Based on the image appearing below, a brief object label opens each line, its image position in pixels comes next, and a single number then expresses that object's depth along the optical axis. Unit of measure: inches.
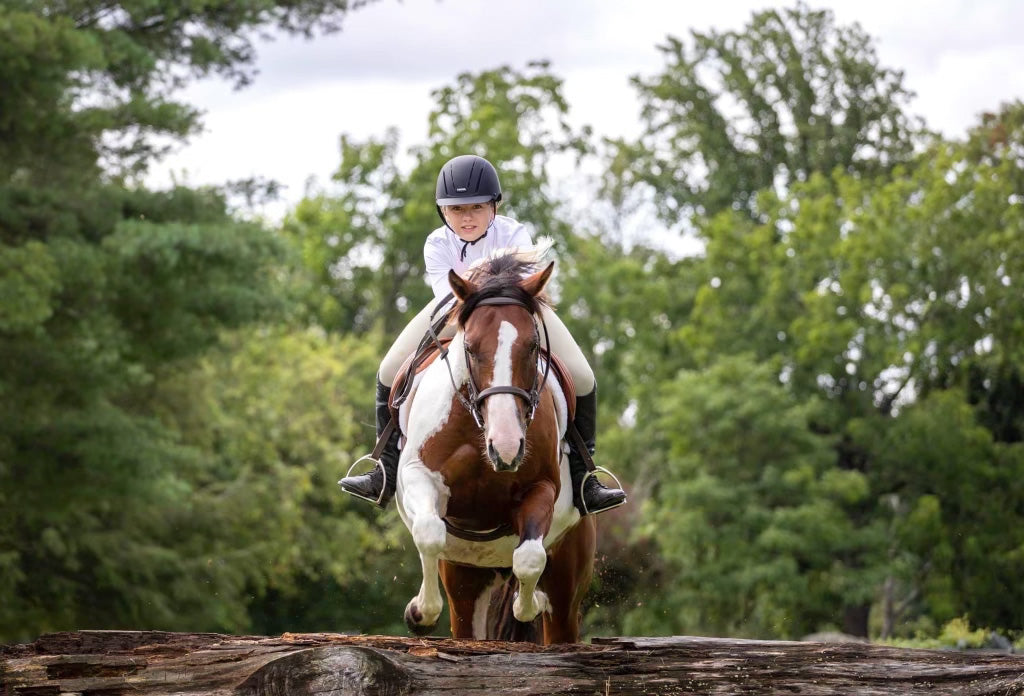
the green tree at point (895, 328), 2372.0
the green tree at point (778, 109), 3321.9
